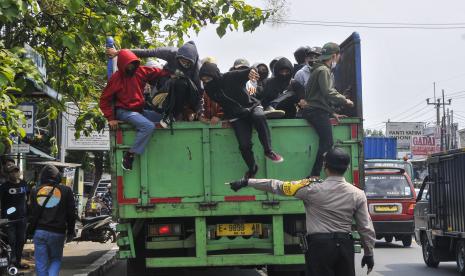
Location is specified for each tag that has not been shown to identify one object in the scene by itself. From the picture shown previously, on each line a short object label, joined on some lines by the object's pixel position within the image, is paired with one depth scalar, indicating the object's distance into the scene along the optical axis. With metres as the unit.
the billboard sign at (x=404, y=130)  54.21
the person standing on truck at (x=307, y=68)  8.39
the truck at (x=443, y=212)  10.72
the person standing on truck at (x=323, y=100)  7.39
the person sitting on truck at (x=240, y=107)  7.34
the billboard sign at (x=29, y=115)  11.23
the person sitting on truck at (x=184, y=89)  7.51
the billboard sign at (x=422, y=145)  47.06
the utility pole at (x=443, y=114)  51.49
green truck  7.35
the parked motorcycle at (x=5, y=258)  8.02
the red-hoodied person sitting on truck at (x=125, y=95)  7.48
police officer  4.96
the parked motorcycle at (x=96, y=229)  13.97
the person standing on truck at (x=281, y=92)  8.05
